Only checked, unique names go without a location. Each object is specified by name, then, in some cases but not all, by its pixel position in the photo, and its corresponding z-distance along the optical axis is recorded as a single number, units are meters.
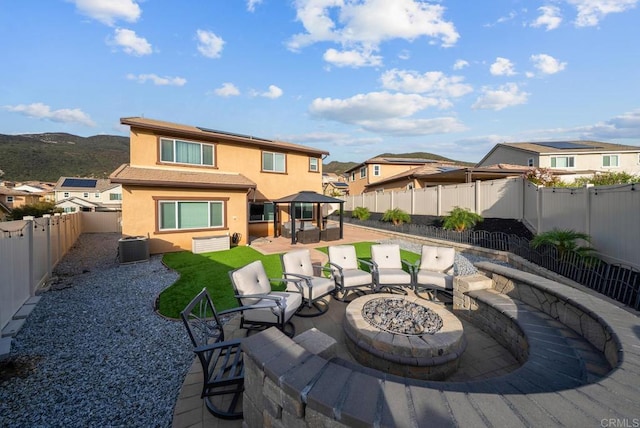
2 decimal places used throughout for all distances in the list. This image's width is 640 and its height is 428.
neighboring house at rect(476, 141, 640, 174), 29.84
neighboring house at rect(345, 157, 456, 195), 31.54
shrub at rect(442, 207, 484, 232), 12.85
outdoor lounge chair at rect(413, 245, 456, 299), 6.11
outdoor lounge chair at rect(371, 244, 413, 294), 6.28
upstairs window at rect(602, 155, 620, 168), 30.70
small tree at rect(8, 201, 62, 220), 22.47
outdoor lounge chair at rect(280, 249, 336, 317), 5.55
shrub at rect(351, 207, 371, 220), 23.03
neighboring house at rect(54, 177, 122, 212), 44.47
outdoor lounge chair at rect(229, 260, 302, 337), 4.53
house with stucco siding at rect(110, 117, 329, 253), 11.85
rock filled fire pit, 3.52
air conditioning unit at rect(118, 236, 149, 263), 10.22
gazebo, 14.34
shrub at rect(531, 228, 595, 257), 6.90
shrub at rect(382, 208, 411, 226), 18.02
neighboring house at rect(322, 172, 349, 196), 44.23
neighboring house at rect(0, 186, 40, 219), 39.74
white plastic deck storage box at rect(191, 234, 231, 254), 12.38
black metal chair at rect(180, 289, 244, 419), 2.85
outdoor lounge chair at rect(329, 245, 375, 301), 6.25
